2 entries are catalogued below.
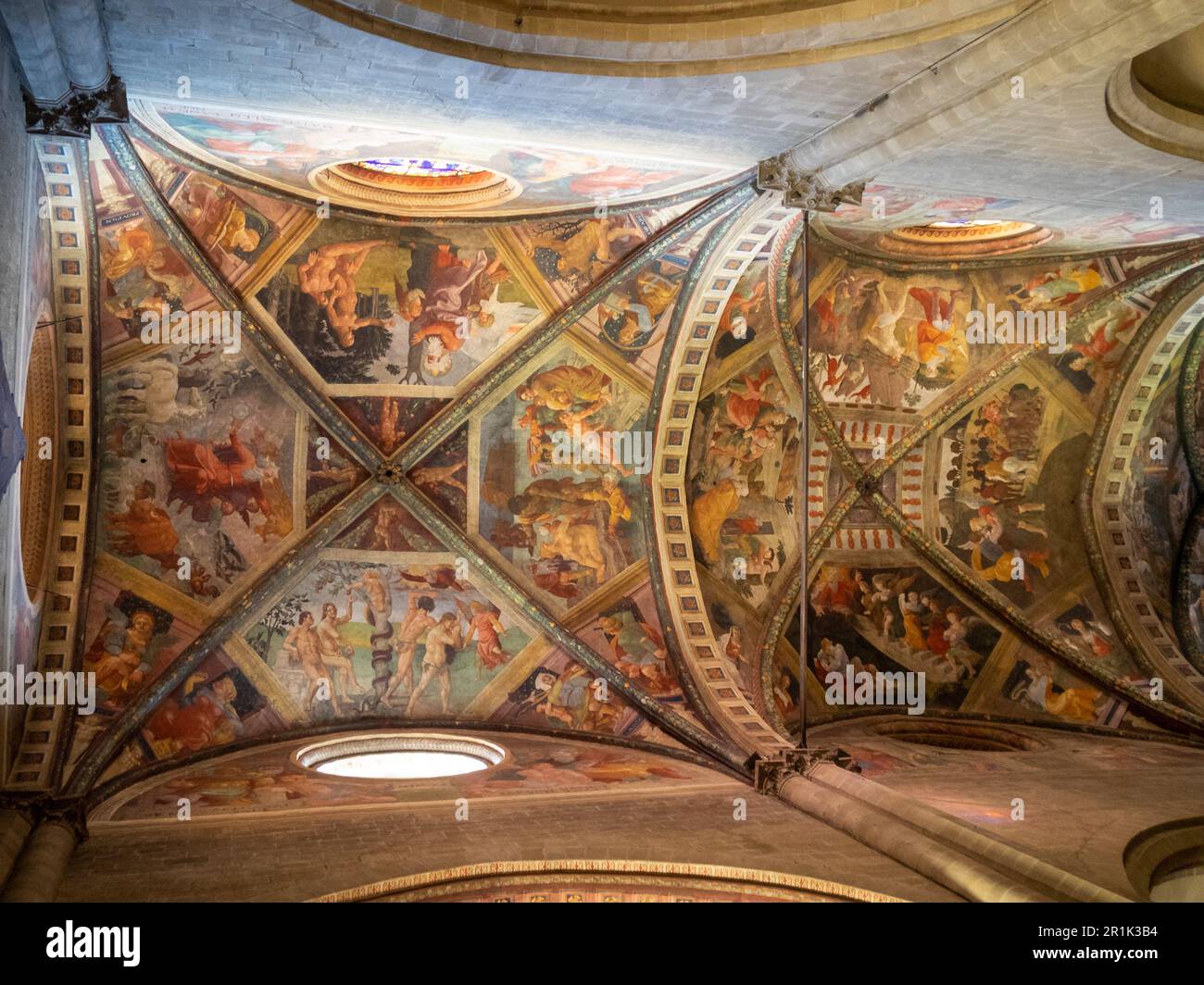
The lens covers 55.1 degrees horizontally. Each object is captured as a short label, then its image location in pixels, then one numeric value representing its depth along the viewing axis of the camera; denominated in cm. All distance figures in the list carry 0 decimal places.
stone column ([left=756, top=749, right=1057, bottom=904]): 756
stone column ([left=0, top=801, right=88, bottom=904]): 734
